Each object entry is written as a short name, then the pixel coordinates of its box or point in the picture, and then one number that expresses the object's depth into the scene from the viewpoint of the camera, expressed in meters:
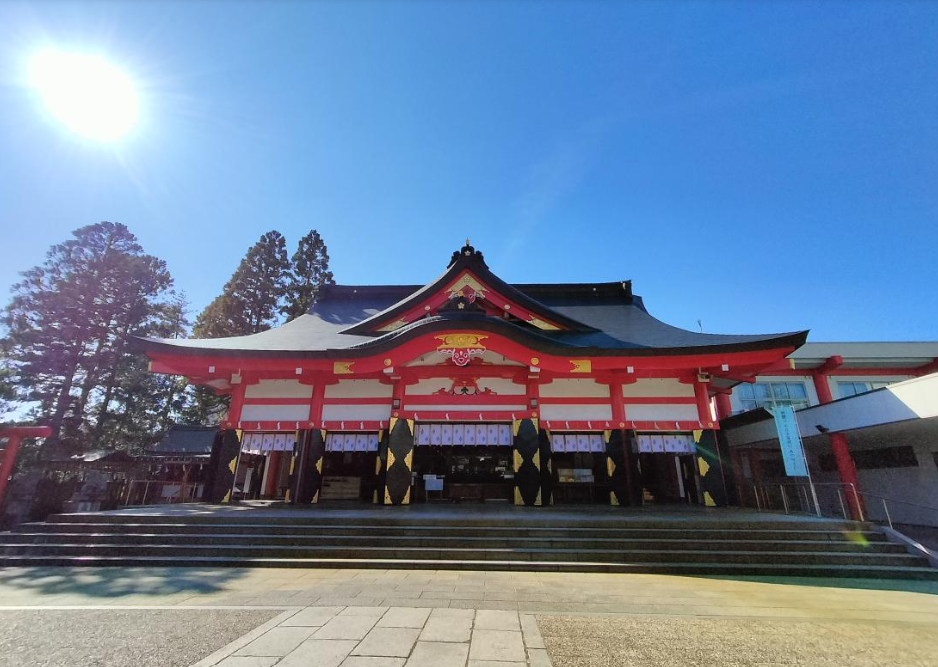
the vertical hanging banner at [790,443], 10.91
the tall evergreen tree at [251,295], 25.88
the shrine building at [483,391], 11.66
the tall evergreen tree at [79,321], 23.50
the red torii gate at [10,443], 9.84
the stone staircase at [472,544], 7.19
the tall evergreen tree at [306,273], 28.12
